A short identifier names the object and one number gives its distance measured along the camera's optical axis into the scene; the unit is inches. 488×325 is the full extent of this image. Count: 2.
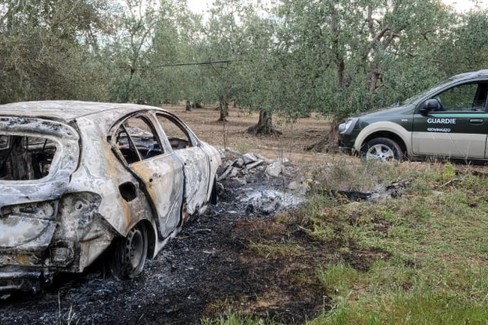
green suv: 334.6
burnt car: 134.3
